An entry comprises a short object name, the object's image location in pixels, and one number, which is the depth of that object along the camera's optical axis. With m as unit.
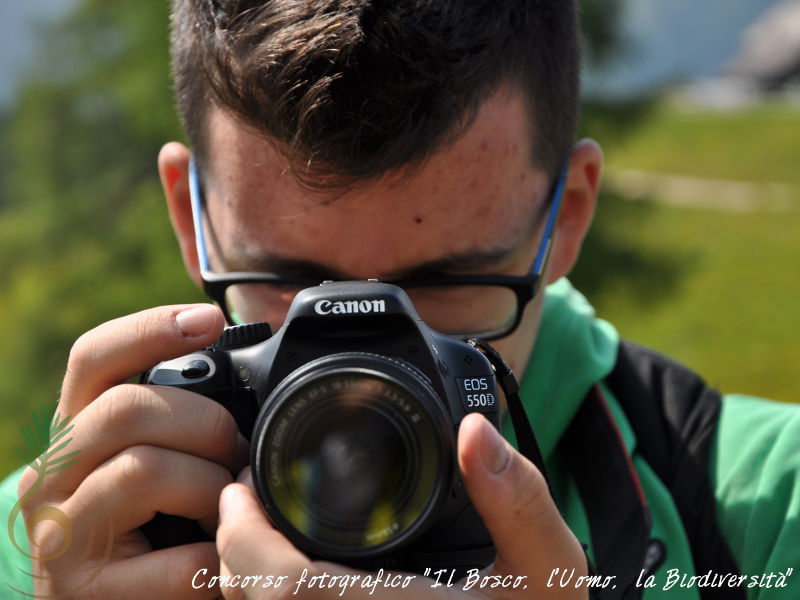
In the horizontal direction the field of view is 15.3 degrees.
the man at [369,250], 0.97
